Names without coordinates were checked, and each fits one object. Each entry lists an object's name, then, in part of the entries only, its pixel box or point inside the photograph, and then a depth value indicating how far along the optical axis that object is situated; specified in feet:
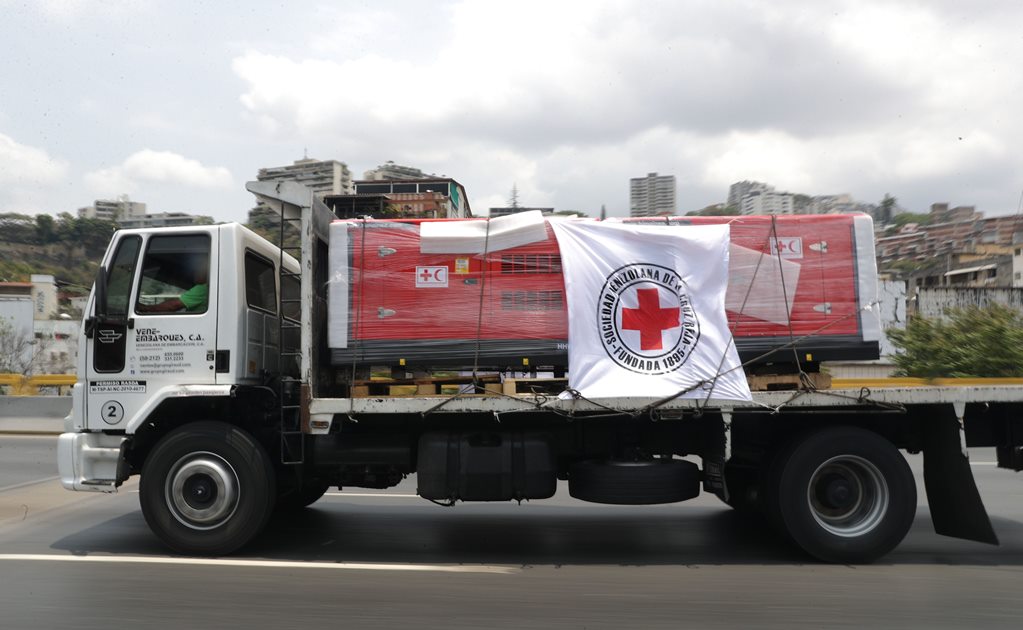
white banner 19.47
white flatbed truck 19.56
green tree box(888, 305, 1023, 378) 55.62
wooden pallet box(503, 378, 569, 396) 19.66
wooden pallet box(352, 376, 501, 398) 20.03
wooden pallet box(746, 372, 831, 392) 19.74
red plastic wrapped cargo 19.88
